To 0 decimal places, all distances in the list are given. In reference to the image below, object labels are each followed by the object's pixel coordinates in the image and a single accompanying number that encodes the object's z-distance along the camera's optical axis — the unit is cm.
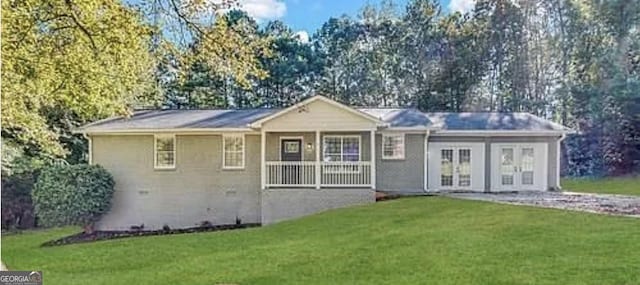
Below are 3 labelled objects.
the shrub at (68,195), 1686
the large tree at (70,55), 748
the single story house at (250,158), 1728
